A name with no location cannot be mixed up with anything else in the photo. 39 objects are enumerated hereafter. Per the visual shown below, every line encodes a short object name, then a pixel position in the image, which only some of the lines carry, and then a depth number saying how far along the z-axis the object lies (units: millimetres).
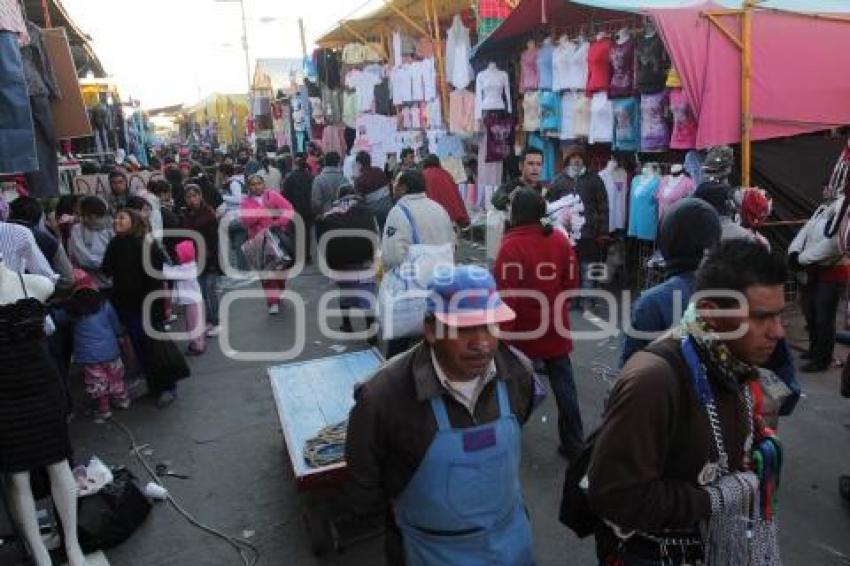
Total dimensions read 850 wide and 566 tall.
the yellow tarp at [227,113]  33625
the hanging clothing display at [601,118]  8320
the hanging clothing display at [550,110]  9266
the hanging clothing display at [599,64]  8148
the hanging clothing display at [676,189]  7430
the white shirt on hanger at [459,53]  11055
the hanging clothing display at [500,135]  10711
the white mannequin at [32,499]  3613
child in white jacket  7273
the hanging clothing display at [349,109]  16069
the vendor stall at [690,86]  6992
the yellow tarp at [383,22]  11883
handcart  3768
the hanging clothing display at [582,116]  8727
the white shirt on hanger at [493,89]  10211
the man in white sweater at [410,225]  5332
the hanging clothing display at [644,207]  7953
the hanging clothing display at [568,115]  8952
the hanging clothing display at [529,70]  9503
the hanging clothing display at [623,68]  7896
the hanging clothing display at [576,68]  8508
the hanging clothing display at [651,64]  7527
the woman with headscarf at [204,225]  7895
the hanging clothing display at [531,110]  9641
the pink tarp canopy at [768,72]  6910
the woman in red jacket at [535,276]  4305
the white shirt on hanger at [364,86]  14770
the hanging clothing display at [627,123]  8086
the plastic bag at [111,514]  3971
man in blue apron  2137
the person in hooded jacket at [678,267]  3070
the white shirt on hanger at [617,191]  8617
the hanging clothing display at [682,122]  7246
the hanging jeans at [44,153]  5262
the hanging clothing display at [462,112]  11188
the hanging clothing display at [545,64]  9180
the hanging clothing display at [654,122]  7688
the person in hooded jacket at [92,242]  6559
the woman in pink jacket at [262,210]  8602
